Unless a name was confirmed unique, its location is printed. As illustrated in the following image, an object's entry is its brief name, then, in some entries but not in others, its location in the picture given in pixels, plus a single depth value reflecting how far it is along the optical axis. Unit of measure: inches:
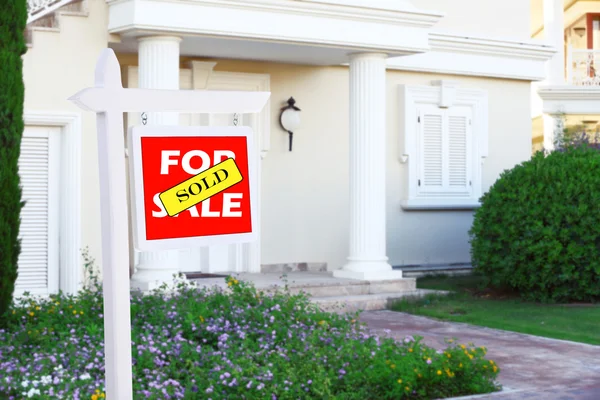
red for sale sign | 124.0
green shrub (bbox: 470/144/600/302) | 431.8
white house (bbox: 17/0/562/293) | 406.0
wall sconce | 494.6
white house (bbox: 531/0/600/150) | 681.6
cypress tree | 307.4
